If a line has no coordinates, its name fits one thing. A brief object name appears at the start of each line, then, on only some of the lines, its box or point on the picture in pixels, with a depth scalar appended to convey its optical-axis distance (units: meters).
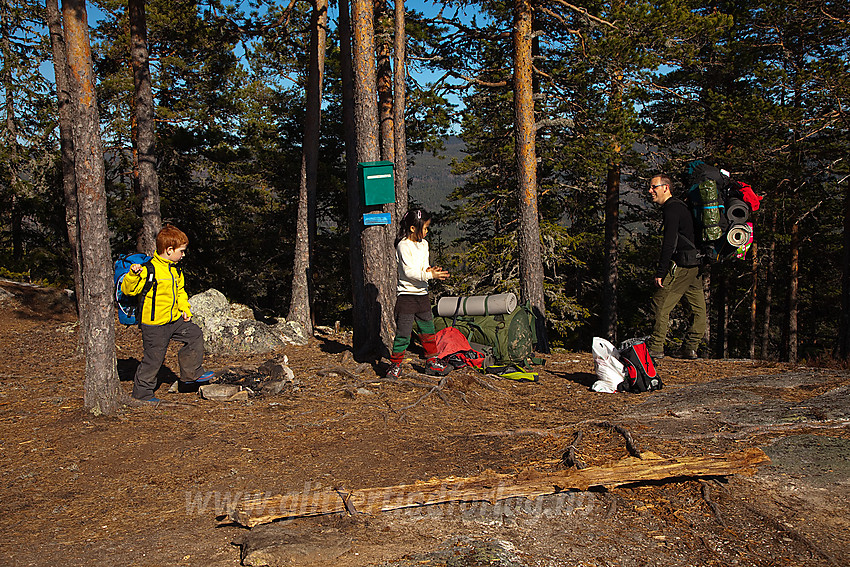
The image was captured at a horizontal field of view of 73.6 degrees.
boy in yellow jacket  6.30
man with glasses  7.25
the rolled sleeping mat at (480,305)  8.01
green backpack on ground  7.89
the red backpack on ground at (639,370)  6.68
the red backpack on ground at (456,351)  7.56
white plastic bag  6.86
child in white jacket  6.87
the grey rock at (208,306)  9.78
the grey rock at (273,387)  6.94
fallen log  3.74
